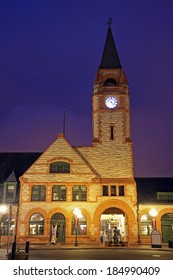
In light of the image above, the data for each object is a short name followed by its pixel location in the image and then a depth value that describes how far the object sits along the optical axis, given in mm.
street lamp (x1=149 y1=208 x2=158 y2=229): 31819
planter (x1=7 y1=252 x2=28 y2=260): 15000
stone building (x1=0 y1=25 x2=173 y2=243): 32094
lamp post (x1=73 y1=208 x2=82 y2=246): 30997
